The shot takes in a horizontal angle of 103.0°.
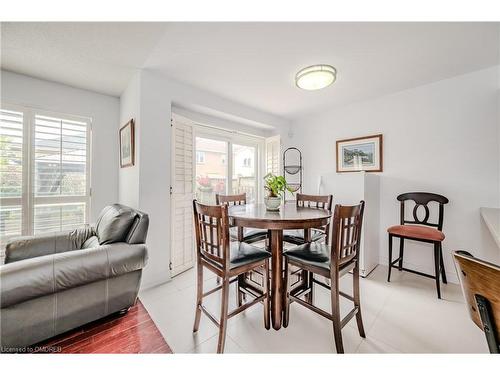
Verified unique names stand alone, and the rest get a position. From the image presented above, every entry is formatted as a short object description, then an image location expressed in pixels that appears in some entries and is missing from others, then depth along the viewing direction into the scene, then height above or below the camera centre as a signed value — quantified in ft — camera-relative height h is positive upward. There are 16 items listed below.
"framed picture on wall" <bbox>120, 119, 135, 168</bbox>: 7.71 +1.76
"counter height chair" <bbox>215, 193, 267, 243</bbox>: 7.04 -1.69
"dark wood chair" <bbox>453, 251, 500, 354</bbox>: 2.11 -1.15
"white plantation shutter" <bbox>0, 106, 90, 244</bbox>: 7.48 +0.62
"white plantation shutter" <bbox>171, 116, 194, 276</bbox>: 8.38 -0.36
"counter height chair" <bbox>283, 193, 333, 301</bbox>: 6.01 -1.74
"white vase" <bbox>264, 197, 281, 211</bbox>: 6.31 -0.49
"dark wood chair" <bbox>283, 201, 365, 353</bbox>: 4.34 -1.76
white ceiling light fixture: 6.37 +3.65
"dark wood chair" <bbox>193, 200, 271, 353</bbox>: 4.37 -1.74
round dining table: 4.75 -0.88
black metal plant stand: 12.48 +1.24
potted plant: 6.33 -0.15
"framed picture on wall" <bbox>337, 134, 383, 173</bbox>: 9.75 +1.75
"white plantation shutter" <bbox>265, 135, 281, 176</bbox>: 12.26 +2.12
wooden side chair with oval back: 6.97 -1.56
